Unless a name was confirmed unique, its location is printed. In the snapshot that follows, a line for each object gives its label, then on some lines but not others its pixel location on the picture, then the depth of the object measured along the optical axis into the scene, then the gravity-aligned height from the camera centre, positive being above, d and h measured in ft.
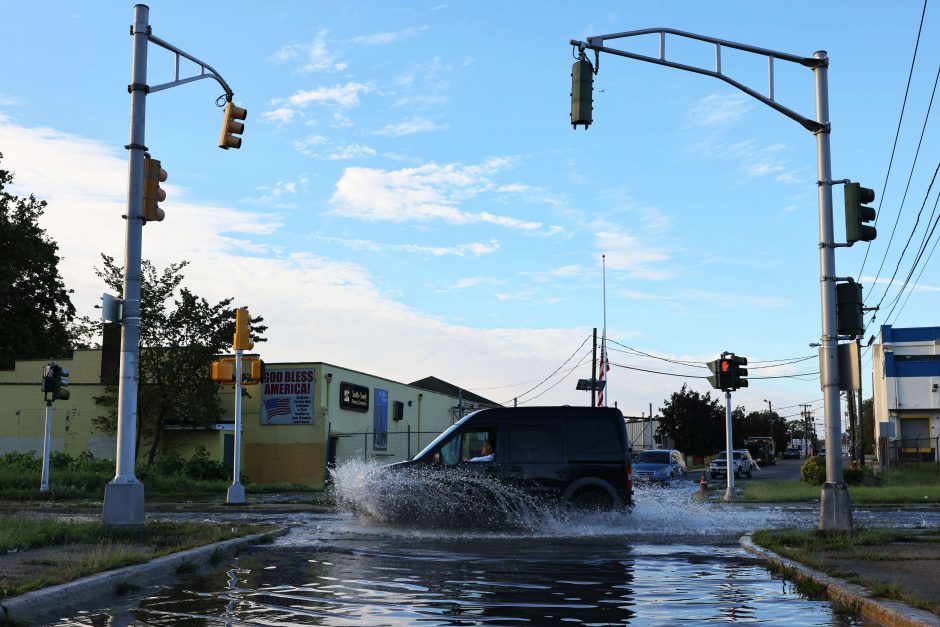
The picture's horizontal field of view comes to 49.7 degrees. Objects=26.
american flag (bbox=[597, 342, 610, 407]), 165.04 +9.60
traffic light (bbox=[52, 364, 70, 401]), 89.43 +4.06
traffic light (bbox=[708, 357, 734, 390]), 85.30 +5.11
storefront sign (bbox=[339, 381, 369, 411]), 142.00 +4.75
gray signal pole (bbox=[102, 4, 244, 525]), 42.78 +4.87
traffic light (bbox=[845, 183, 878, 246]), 46.24 +9.89
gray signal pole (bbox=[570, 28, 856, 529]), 44.57 +9.68
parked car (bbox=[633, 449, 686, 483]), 111.86 -3.84
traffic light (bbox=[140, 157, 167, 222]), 45.80 +10.66
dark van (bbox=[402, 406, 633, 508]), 52.75 -1.07
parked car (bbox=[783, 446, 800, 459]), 416.79 -8.25
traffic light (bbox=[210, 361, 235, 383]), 77.97 +4.37
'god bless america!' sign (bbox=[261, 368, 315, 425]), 135.74 +4.35
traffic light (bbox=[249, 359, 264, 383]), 77.77 +4.45
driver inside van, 53.16 -1.16
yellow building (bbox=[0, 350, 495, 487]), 135.64 +0.92
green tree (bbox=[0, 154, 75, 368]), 141.79 +20.72
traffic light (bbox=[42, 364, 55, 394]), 88.84 +4.20
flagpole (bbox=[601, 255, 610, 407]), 170.19 +13.48
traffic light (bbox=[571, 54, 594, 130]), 48.73 +16.24
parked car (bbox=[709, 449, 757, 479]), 186.70 -6.01
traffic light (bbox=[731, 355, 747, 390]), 85.51 +5.12
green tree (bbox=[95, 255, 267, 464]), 130.62 +9.66
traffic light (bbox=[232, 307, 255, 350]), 75.82 +7.31
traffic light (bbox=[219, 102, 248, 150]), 52.54 +15.70
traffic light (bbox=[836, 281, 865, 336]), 46.11 +5.65
